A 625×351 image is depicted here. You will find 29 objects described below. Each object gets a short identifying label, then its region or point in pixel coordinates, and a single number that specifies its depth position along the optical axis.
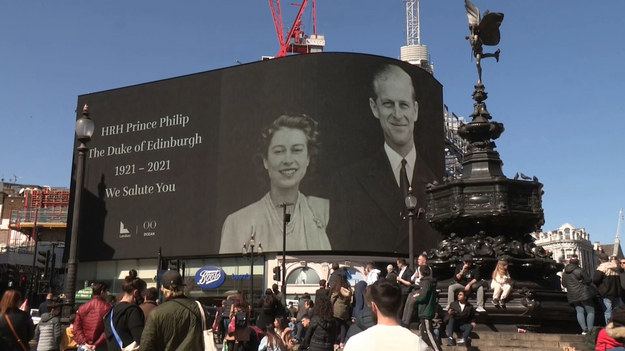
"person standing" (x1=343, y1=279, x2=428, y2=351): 3.50
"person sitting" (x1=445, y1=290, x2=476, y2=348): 11.34
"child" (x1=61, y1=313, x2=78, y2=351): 9.99
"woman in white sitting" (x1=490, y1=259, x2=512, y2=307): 11.57
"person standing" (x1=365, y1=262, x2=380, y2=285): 13.05
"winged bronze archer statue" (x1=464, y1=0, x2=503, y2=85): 14.58
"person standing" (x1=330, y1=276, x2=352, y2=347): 10.52
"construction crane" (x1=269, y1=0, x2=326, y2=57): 69.81
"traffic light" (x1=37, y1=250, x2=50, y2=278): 23.66
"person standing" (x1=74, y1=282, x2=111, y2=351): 7.62
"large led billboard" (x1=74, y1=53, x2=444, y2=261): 48.81
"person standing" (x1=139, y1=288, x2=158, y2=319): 6.92
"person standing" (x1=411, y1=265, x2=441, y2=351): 10.32
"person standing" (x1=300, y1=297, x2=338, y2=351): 9.10
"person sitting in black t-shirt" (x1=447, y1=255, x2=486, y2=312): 11.74
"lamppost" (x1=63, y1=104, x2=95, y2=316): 11.09
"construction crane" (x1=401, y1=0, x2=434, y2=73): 79.70
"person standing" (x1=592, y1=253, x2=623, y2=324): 11.49
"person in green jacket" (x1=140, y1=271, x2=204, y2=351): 5.21
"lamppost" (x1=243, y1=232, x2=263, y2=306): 46.48
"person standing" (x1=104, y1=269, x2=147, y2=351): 6.37
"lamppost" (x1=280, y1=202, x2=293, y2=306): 28.05
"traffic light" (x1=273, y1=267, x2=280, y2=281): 29.08
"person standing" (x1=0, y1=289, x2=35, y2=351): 6.61
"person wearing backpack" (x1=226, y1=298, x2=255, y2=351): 9.52
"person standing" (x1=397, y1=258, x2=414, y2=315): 11.83
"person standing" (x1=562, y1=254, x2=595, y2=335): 11.25
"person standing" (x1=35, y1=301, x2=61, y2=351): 10.21
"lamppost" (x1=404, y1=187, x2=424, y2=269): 19.83
